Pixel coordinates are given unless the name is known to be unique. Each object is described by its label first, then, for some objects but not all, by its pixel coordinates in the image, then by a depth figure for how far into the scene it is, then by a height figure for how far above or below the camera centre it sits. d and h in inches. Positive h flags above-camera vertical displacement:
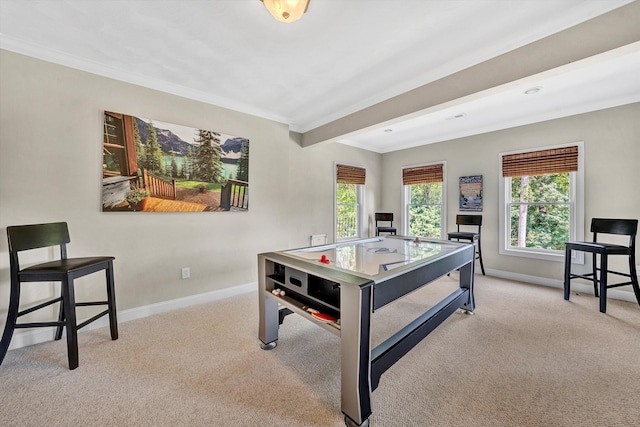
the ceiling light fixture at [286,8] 52.9 +42.1
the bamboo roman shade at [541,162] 132.4 +23.4
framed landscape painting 93.7 +16.6
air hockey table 50.6 -21.2
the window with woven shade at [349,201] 186.4 +3.7
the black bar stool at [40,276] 68.1 -18.4
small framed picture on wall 164.6 +7.6
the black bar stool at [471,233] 155.2 -17.9
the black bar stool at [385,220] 192.4 -11.7
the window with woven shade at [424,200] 184.4 +3.8
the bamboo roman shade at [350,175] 184.5 +23.5
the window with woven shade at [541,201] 132.8 +1.6
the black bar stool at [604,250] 103.0 -19.4
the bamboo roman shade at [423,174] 182.9 +23.1
